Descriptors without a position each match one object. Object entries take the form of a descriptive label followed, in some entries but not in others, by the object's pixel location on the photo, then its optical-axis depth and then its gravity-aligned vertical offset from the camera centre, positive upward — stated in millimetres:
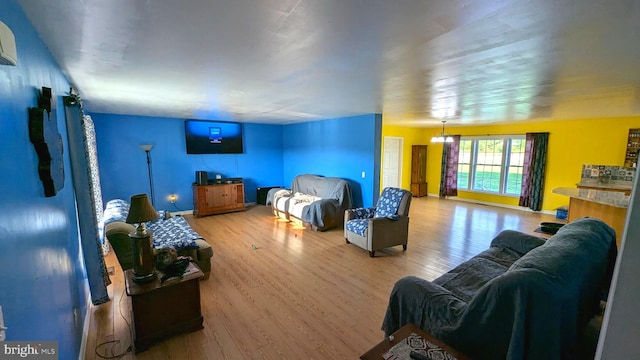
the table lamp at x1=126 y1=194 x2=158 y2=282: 2154 -744
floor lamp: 5656 -567
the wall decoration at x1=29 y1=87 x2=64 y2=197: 1299 +39
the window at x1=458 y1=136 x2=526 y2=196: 6922 -418
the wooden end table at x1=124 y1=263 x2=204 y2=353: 2117 -1304
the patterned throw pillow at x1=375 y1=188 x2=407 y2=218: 4102 -832
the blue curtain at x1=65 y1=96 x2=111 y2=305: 2402 -400
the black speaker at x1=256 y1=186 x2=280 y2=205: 7188 -1214
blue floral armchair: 3838 -1122
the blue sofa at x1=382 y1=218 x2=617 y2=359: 1326 -898
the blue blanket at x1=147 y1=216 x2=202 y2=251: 3150 -1127
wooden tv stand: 5977 -1132
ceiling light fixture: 6914 +255
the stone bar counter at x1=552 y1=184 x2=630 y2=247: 3605 -825
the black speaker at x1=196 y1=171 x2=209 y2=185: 6027 -641
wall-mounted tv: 6137 +302
